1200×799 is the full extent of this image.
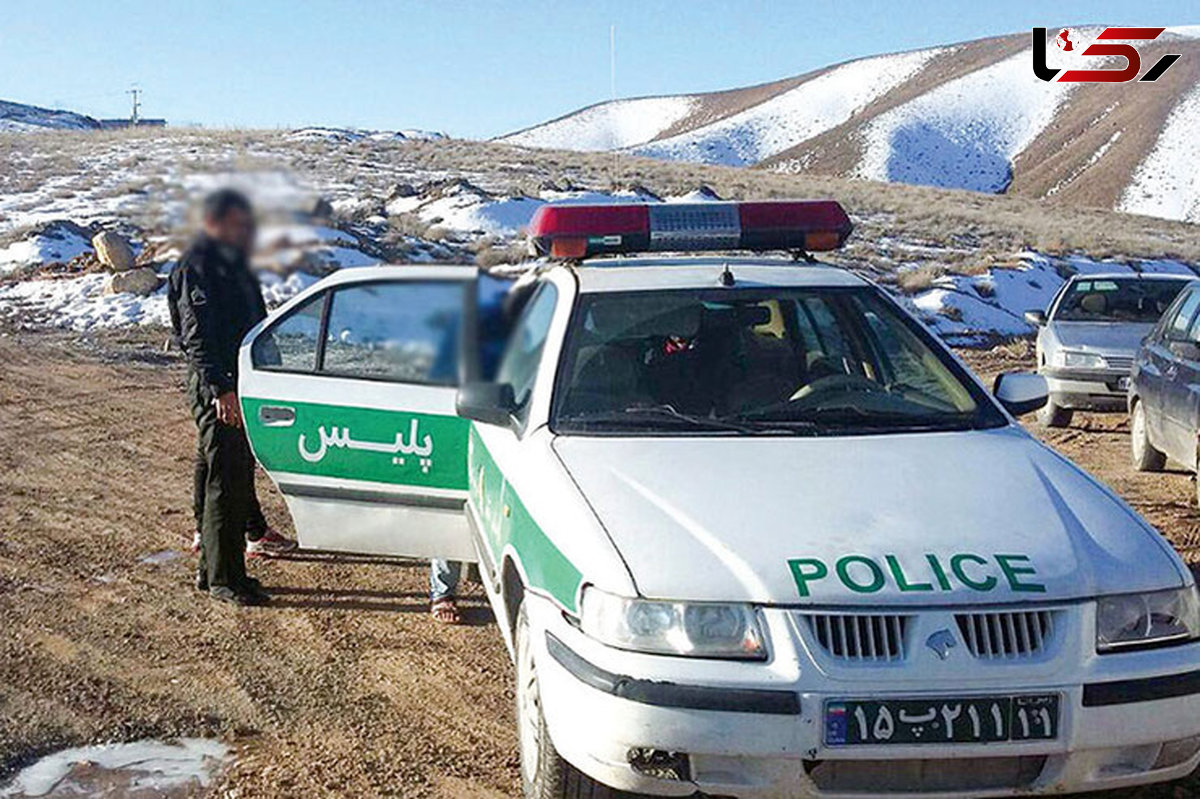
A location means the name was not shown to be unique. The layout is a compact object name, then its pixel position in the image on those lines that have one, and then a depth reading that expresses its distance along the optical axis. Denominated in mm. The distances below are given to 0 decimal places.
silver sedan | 10648
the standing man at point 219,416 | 5355
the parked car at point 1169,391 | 7758
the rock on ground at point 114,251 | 17359
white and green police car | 3021
